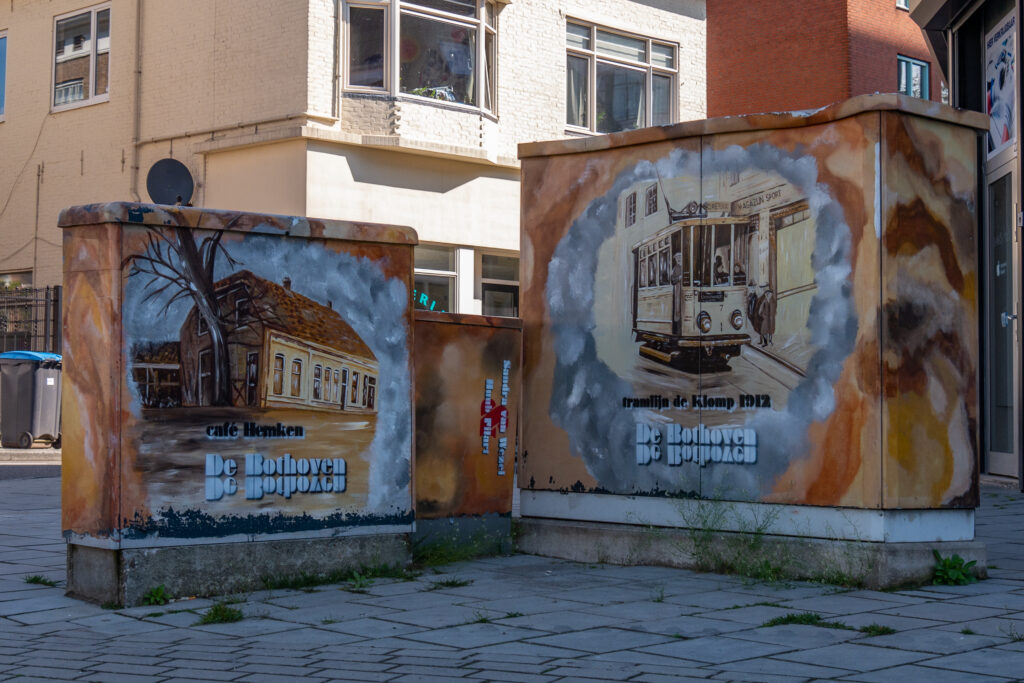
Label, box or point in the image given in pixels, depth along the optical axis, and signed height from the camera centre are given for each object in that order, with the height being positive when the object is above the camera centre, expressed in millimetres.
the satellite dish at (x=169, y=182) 17000 +3140
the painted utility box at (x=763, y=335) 7281 +514
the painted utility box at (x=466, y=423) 8344 -56
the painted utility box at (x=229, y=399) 6844 +82
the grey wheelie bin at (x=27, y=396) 18891 +224
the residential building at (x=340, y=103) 18781 +5105
